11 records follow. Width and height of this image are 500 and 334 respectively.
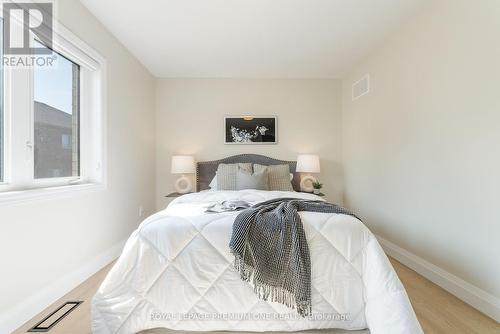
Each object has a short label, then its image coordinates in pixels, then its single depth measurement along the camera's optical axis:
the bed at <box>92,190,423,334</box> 1.48
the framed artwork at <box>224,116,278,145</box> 3.93
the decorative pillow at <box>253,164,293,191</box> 3.34
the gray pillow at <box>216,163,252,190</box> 3.27
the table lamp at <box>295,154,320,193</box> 3.57
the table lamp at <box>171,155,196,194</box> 3.53
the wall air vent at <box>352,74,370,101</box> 3.25
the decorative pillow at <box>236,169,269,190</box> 3.08
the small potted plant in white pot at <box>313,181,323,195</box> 3.59
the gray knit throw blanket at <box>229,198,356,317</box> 1.43
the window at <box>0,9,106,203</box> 1.62
